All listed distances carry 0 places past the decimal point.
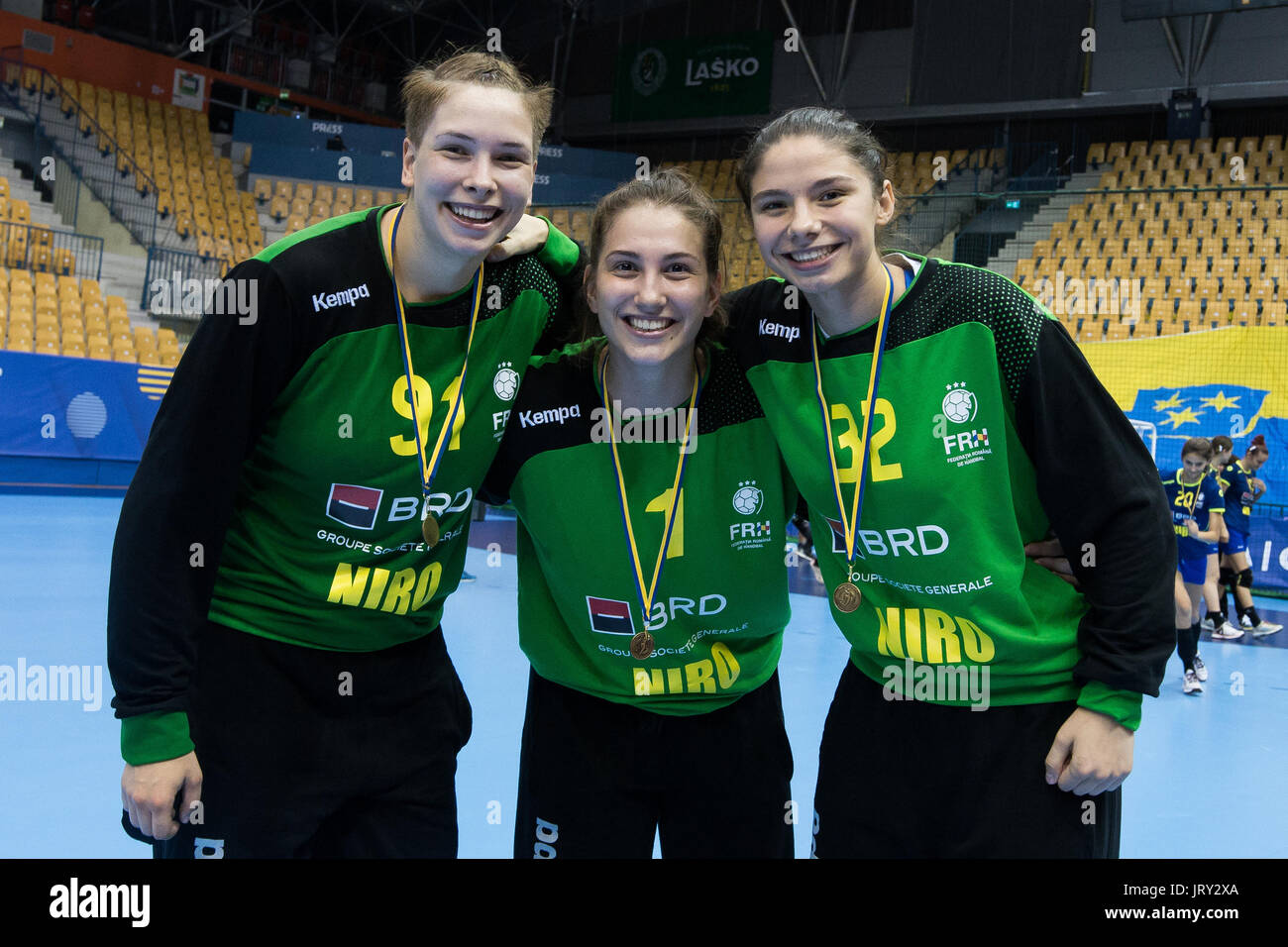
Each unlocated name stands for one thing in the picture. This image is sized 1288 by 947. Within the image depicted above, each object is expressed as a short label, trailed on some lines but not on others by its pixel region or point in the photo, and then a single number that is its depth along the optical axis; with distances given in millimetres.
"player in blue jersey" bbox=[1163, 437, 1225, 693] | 6863
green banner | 21641
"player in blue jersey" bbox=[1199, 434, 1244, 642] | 8078
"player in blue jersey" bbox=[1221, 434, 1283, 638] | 8430
